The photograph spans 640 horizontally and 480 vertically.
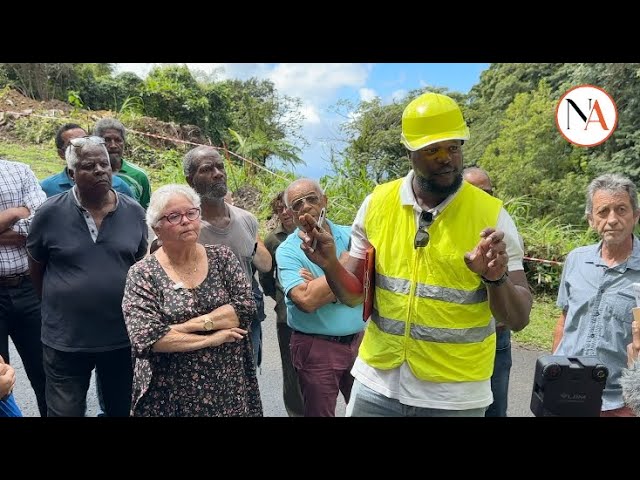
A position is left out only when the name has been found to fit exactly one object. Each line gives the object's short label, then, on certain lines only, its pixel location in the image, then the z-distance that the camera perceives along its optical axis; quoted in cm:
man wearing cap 249
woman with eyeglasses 303
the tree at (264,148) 1255
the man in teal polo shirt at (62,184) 455
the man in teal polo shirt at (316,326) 360
